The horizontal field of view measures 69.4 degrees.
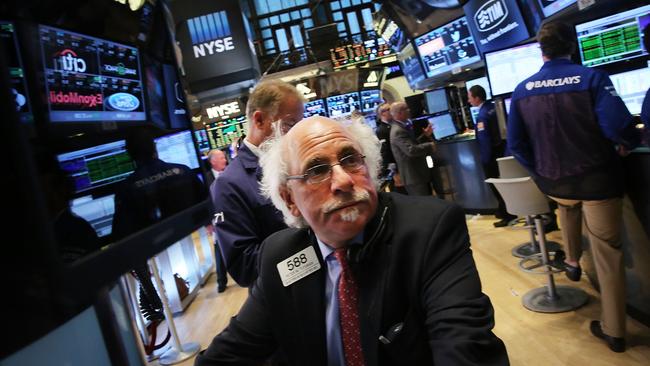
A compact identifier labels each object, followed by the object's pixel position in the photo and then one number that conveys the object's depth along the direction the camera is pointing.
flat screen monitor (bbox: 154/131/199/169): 1.01
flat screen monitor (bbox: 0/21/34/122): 0.64
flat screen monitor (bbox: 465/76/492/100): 7.16
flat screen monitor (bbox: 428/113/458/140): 7.74
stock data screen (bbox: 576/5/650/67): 3.57
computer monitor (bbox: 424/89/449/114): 8.19
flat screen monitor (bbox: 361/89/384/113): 12.84
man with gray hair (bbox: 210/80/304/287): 1.96
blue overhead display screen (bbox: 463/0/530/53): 5.16
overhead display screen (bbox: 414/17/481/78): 6.51
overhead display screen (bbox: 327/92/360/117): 12.44
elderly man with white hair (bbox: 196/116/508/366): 1.16
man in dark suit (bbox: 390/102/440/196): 6.64
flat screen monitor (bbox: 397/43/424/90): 9.07
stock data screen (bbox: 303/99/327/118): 12.20
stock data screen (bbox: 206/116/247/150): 12.05
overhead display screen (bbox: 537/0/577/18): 4.23
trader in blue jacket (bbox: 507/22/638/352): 2.74
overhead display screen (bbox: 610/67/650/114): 3.62
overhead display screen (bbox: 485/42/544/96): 5.14
